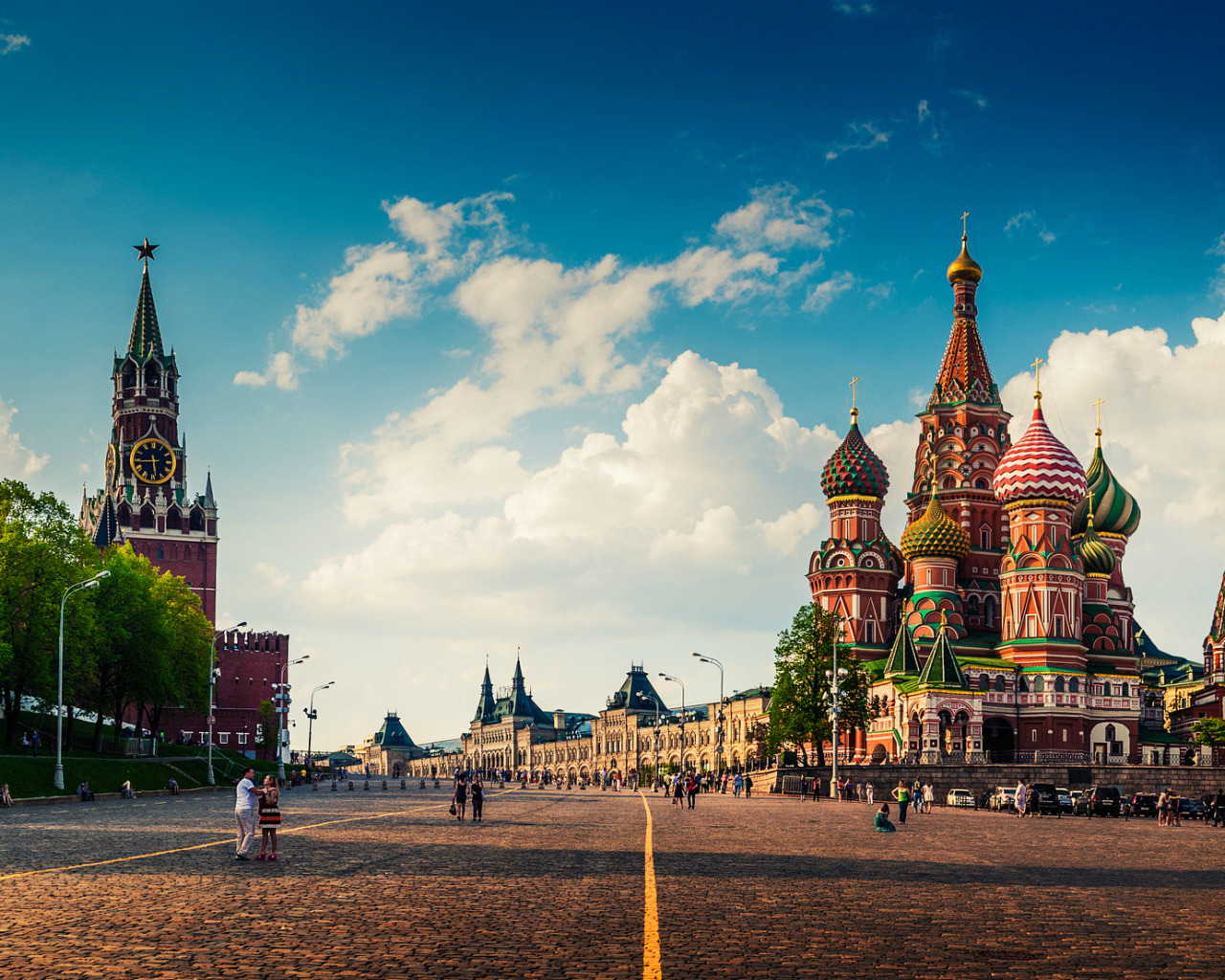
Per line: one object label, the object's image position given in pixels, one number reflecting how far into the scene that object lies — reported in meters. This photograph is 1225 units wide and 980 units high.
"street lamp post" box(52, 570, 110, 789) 47.28
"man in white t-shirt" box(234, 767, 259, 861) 19.62
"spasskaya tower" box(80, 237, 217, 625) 130.00
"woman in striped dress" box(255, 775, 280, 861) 19.84
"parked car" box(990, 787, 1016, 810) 57.53
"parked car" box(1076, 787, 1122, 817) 52.98
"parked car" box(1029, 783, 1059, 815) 51.62
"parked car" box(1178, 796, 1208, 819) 53.94
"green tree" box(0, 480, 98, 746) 56.53
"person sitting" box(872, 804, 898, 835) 32.22
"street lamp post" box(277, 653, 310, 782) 80.81
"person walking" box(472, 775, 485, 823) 35.53
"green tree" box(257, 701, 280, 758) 124.56
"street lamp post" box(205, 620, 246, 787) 65.12
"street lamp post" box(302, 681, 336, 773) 104.97
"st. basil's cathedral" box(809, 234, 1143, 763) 90.94
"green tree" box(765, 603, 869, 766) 77.81
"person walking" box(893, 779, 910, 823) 35.34
